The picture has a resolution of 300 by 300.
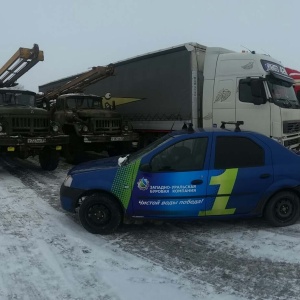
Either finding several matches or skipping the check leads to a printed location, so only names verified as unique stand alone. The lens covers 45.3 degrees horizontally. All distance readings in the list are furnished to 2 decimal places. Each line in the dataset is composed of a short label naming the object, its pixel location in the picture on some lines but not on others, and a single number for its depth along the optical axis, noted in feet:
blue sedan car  15.33
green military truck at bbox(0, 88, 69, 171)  29.84
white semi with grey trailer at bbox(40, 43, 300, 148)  27.04
